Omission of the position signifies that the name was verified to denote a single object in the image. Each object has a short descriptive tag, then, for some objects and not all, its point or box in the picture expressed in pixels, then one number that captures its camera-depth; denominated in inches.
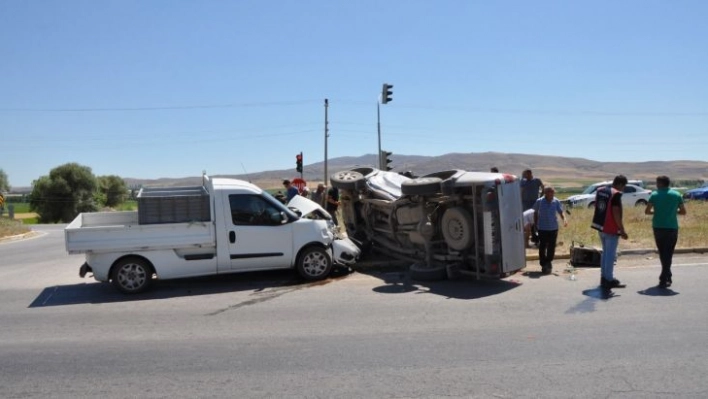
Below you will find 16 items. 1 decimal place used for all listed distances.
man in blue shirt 423.8
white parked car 1211.9
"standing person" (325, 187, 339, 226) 636.1
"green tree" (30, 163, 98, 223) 2997.0
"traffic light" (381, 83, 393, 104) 1082.7
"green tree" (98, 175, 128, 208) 3562.7
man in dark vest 351.3
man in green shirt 354.3
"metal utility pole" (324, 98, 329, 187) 1653.5
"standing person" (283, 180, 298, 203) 660.7
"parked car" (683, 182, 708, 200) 1469.0
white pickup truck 380.2
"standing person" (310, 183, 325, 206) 675.9
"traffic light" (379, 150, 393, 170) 893.2
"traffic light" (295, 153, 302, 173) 1128.2
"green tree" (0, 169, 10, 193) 3620.6
